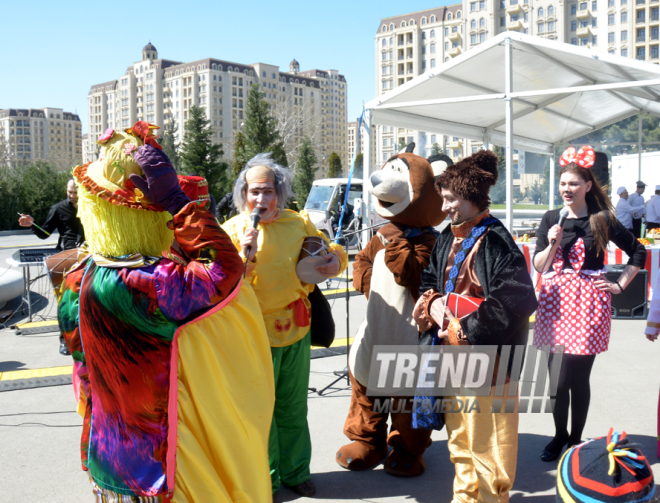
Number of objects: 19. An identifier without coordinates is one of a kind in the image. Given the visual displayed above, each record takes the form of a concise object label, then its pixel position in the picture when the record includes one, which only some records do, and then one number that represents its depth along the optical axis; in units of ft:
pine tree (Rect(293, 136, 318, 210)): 150.71
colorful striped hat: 4.64
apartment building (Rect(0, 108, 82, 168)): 447.10
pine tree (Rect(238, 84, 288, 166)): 134.72
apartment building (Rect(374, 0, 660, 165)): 252.83
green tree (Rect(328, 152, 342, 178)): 193.06
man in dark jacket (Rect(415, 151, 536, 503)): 7.71
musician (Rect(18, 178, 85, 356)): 20.84
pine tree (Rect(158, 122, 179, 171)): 179.16
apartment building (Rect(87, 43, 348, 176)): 378.12
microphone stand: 14.75
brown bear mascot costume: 10.17
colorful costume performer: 5.76
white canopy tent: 25.64
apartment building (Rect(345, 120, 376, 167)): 523.21
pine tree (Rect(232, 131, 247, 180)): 132.98
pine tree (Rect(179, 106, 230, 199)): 131.44
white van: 55.67
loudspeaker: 23.52
